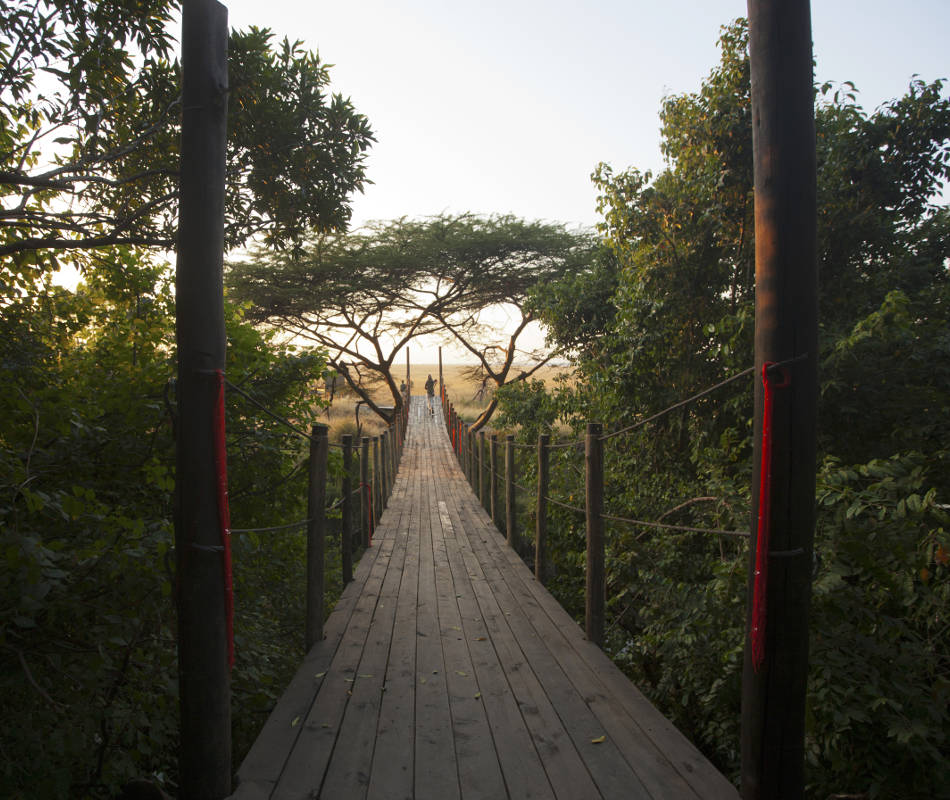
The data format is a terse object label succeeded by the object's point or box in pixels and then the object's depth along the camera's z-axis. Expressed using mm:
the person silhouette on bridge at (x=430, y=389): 33188
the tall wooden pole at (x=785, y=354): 1558
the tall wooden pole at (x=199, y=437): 1756
